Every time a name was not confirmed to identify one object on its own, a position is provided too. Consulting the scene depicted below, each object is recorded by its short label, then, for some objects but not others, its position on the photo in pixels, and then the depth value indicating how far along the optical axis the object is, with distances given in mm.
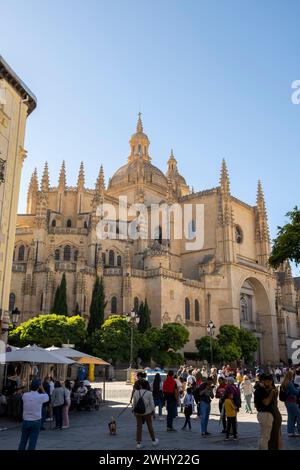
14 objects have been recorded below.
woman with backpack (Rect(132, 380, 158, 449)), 9273
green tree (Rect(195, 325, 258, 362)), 43312
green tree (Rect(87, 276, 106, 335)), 38634
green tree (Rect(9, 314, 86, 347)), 32531
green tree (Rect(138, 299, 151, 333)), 40250
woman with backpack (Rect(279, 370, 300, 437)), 10758
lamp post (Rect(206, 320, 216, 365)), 32500
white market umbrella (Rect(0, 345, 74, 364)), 14337
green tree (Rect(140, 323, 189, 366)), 38219
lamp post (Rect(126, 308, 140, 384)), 30033
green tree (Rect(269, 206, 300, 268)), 16828
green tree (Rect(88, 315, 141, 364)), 34531
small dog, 10961
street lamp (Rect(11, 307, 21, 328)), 18573
